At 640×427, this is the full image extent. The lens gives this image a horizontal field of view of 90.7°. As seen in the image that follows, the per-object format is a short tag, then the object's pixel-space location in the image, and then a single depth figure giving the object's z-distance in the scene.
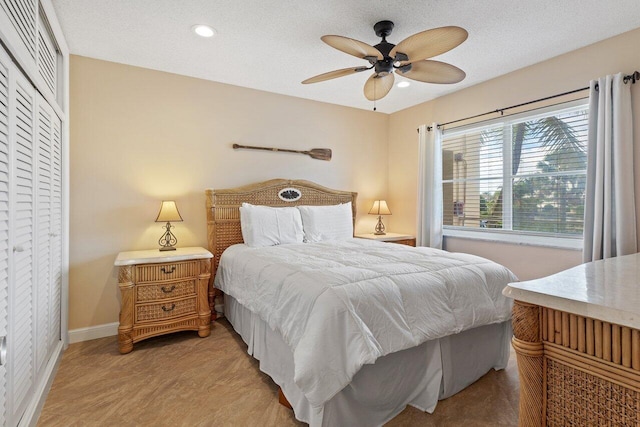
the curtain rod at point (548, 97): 2.43
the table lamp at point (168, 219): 2.96
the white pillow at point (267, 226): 3.21
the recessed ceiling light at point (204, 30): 2.40
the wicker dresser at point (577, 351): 0.76
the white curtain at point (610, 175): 2.41
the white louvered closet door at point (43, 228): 1.93
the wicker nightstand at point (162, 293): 2.57
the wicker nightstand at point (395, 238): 4.04
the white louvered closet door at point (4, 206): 1.38
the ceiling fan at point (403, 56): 1.85
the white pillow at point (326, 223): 3.55
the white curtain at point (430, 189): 3.91
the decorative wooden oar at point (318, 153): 3.96
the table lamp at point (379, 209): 4.35
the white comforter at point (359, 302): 1.50
